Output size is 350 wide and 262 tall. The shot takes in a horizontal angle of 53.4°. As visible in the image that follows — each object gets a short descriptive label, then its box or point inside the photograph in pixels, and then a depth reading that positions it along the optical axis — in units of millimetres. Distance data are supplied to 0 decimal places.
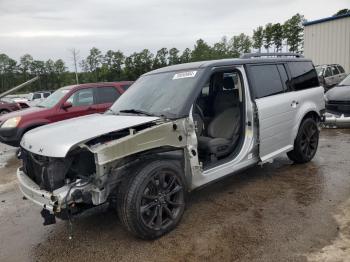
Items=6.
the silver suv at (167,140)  3332
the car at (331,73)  16469
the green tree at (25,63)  62566
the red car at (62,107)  7992
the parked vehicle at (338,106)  8430
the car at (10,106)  17659
